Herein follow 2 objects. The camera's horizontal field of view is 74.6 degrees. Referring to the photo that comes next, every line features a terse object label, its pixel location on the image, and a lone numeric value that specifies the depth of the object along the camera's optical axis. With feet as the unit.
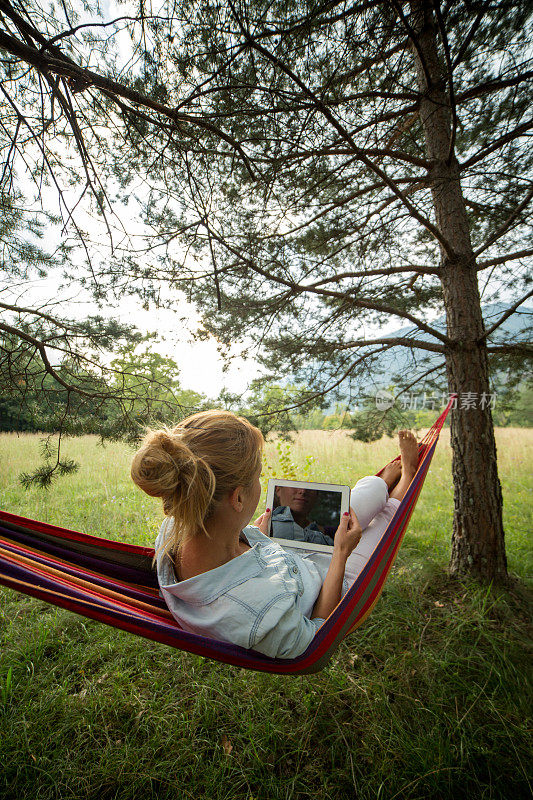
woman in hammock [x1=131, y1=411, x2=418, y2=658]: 2.66
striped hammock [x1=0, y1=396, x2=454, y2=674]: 2.78
